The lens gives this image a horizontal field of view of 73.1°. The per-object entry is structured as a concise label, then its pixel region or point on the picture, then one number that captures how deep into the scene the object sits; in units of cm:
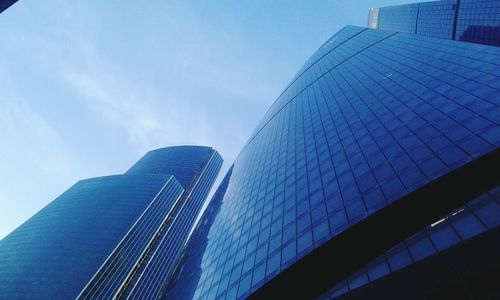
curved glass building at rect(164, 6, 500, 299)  1670
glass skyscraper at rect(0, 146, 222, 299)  9706
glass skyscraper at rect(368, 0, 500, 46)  10331
